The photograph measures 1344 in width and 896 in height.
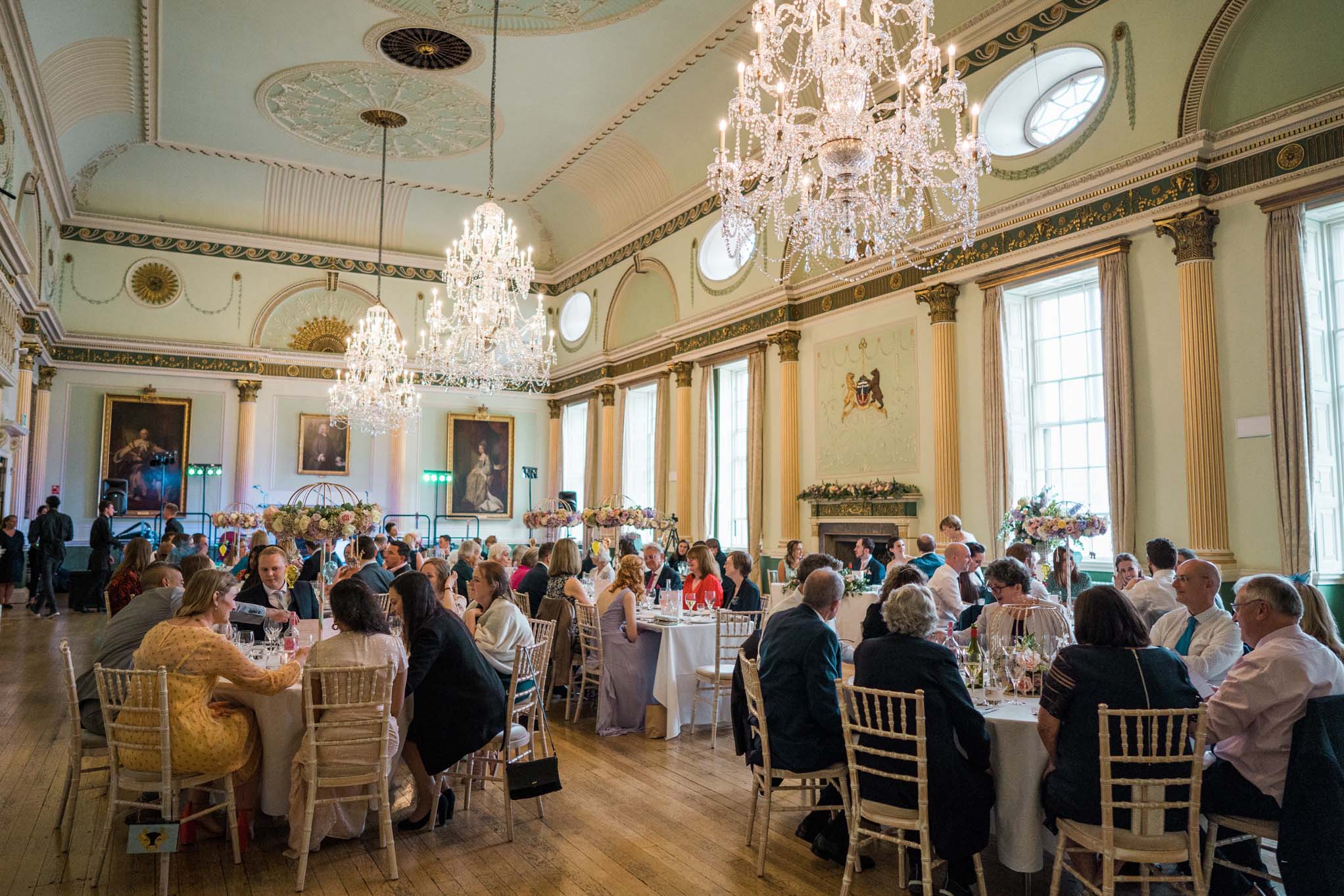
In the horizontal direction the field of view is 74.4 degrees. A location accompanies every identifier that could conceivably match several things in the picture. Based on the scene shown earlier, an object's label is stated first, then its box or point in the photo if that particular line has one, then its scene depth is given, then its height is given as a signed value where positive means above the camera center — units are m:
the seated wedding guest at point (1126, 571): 6.19 -0.50
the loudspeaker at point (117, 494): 14.78 +0.15
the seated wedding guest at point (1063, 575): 6.67 -0.57
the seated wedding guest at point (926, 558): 7.40 -0.49
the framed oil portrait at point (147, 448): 15.52 +0.96
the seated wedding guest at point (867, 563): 8.95 -0.66
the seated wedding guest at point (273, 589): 5.80 -0.59
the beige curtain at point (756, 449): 11.94 +0.70
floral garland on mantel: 9.62 +0.11
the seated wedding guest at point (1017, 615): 4.24 -0.55
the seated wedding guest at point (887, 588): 4.00 -0.46
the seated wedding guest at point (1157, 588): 5.39 -0.54
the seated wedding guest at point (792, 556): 9.98 -0.63
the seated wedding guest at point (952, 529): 7.68 -0.24
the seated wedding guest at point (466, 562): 8.61 -0.60
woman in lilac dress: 6.46 -1.18
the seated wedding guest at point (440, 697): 4.23 -0.96
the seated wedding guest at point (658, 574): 8.67 -0.73
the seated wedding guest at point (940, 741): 3.31 -0.91
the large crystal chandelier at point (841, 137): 5.39 +2.34
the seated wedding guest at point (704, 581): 7.61 -0.70
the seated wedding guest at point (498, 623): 4.83 -0.68
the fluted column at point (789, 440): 11.33 +0.79
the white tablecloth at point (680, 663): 6.31 -1.19
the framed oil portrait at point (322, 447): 16.81 +1.04
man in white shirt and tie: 4.02 -0.59
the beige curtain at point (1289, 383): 6.31 +0.86
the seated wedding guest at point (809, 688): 3.86 -0.83
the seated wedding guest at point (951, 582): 6.27 -0.59
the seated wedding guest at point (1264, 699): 3.08 -0.70
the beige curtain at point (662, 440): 14.10 +0.99
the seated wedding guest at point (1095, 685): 3.05 -0.64
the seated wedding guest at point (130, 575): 6.13 -0.51
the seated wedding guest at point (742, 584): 6.95 -0.67
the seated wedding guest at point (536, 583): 7.50 -0.70
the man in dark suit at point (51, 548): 12.30 -0.64
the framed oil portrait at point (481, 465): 17.80 +0.75
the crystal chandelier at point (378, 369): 12.26 +1.87
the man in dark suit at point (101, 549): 12.80 -0.68
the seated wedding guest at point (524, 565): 8.09 -0.61
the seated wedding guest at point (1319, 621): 3.53 -0.48
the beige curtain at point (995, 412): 8.48 +0.85
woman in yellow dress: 3.65 -0.74
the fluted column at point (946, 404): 9.00 +0.99
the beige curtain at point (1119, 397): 7.38 +0.87
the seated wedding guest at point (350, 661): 3.82 -0.69
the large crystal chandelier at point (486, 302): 9.05 +2.13
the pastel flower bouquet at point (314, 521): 5.91 -0.13
